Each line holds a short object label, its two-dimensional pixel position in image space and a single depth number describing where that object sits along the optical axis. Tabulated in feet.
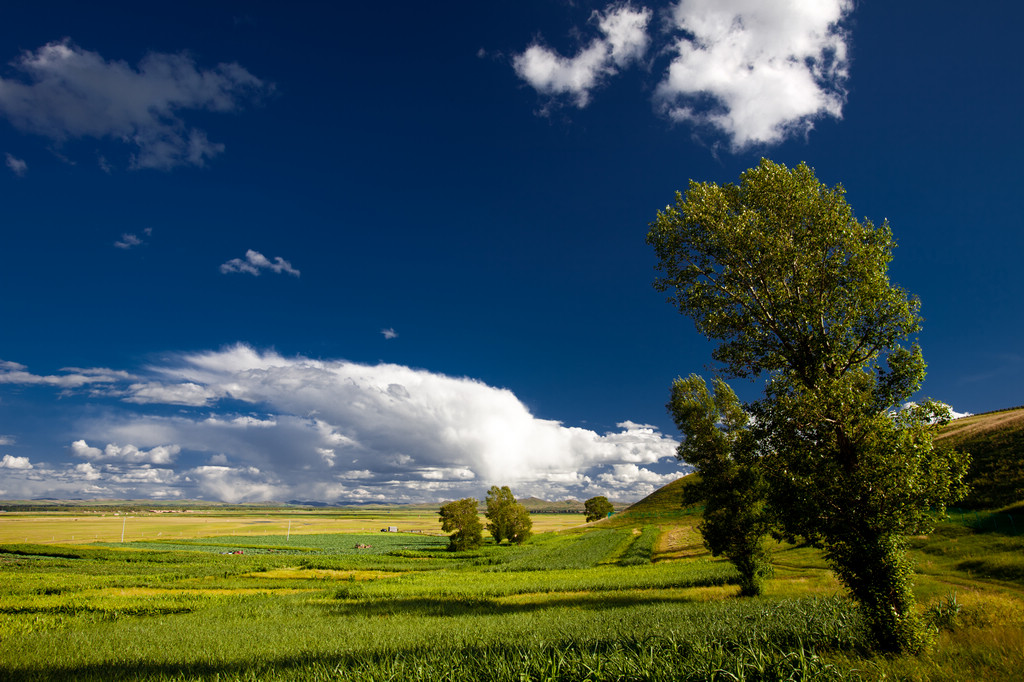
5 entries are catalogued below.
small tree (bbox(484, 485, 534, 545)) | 338.54
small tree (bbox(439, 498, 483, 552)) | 290.76
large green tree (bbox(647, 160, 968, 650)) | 42.16
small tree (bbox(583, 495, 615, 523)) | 541.75
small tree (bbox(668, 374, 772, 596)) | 93.30
